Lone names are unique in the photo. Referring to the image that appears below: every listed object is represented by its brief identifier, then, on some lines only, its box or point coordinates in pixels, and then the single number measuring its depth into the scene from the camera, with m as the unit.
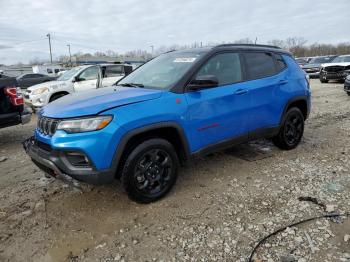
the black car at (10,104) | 6.14
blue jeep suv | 3.22
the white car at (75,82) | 9.95
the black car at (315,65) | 22.03
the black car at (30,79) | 22.88
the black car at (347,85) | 11.62
